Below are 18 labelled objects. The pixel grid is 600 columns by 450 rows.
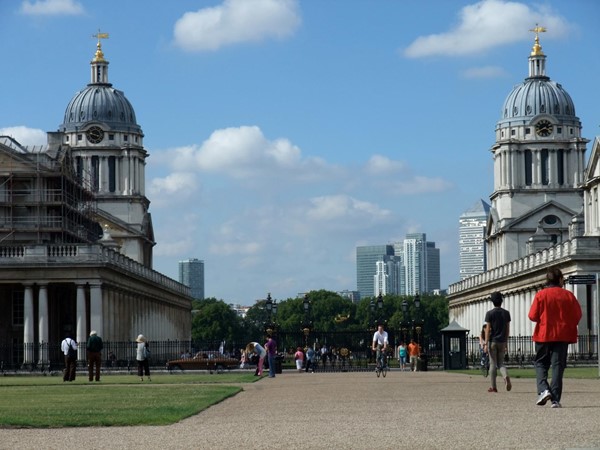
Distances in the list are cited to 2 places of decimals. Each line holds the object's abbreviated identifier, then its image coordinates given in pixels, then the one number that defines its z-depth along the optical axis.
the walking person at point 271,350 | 59.38
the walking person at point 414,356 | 74.19
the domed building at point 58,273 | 90.81
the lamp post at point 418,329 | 86.25
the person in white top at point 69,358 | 54.22
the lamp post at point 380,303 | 106.06
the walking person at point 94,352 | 52.75
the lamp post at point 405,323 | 89.29
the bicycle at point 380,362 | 54.75
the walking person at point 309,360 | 75.62
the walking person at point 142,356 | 55.62
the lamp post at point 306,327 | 82.62
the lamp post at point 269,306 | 96.65
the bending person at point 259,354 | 59.56
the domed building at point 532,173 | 156.25
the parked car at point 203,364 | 77.38
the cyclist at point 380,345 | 54.25
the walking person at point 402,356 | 76.12
